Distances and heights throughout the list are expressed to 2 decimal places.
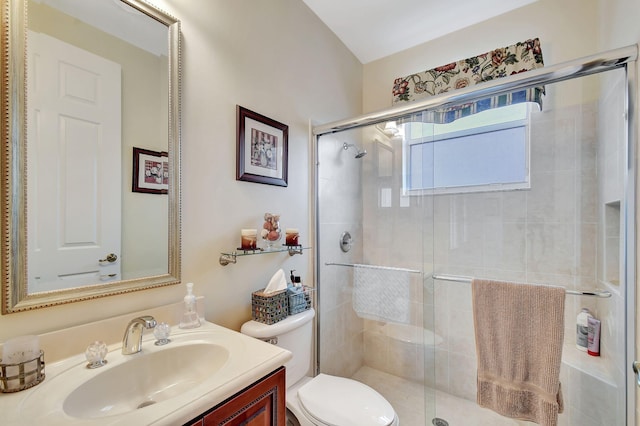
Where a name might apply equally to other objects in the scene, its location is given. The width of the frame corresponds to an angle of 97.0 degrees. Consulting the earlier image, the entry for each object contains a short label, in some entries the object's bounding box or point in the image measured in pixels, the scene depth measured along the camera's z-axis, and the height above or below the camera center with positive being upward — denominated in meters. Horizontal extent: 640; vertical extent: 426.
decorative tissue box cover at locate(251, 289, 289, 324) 1.31 -0.45
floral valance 1.54 +0.93
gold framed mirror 0.78 +0.20
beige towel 1.20 -0.61
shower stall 1.37 -0.11
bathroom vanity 0.62 -0.46
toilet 1.23 -0.89
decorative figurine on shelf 1.39 -0.09
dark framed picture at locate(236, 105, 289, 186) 1.38 +0.33
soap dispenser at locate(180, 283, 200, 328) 1.09 -0.39
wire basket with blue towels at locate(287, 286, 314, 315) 1.42 -0.45
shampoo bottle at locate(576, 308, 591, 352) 1.46 -0.60
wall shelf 1.26 -0.19
